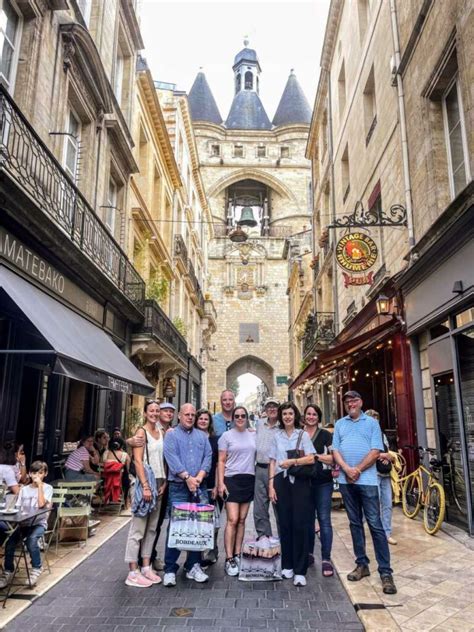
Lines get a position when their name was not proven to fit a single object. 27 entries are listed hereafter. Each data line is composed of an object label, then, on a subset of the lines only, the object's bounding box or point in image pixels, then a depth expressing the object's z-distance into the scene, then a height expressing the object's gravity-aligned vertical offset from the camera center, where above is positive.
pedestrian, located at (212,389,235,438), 5.61 +0.09
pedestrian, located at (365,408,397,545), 5.93 -0.91
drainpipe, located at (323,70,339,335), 16.17 +7.47
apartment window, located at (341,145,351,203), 15.54 +7.90
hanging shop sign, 10.58 +3.62
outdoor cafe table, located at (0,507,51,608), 4.21 -0.82
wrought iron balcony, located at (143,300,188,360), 12.93 +2.75
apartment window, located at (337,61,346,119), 16.23 +11.01
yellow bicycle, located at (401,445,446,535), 6.37 -0.98
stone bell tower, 41.19 +15.44
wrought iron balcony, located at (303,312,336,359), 17.12 +3.31
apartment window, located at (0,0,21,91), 7.15 +5.52
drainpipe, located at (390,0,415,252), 8.95 +5.48
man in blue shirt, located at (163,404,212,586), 4.62 -0.39
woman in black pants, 4.67 -0.66
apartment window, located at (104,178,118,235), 11.97 +5.33
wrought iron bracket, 9.28 +3.96
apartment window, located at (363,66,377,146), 12.50 +8.15
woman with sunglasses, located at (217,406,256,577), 4.88 -0.54
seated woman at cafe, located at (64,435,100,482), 6.96 -0.59
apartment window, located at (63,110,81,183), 9.70 +5.44
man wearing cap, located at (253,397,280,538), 5.09 -0.45
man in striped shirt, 4.61 -0.46
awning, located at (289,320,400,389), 9.53 +1.64
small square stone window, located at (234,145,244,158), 44.94 +24.31
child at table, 4.51 -0.97
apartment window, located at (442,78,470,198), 7.68 +4.52
